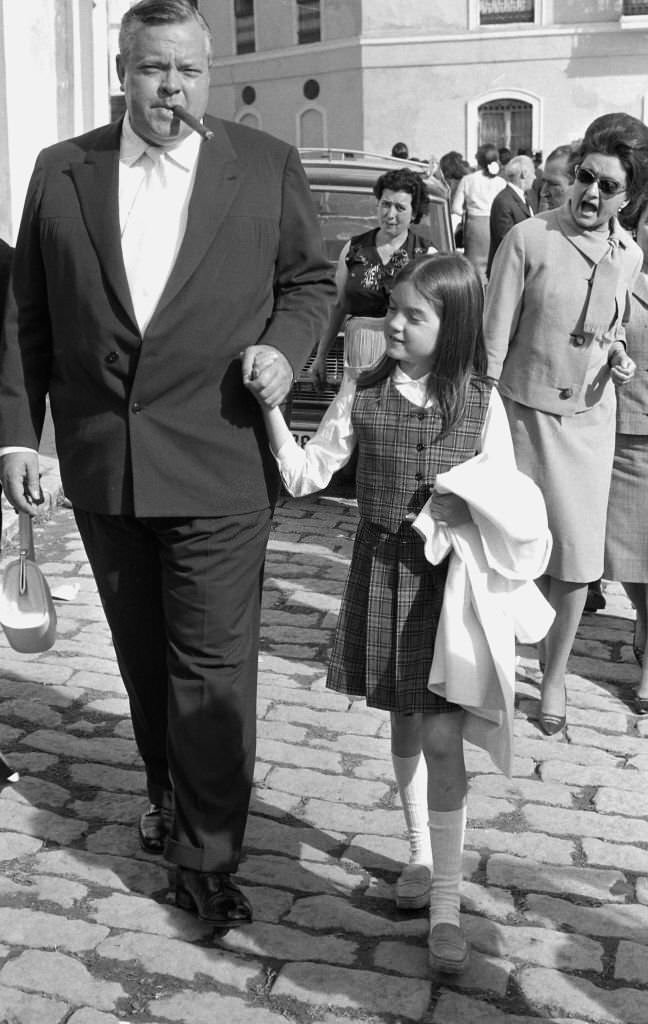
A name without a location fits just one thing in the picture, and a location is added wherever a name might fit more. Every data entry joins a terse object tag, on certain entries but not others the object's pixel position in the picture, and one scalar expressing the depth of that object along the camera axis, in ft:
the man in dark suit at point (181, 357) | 11.73
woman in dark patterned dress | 24.45
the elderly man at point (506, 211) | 36.58
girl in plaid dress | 11.60
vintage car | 30.37
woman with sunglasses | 16.69
